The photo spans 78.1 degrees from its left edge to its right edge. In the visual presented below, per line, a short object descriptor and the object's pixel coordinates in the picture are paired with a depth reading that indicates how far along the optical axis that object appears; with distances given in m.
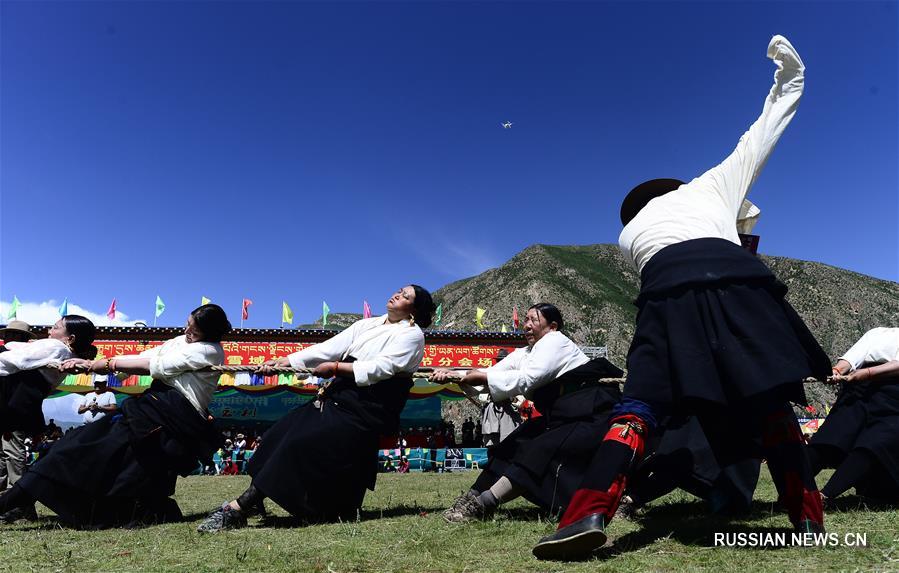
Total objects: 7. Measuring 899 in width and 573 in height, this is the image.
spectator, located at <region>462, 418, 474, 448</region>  20.90
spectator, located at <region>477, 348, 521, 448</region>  12.56
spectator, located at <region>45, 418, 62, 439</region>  16.09
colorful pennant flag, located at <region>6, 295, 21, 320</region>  23.08
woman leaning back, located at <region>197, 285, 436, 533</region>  3.74
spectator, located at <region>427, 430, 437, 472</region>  16.23
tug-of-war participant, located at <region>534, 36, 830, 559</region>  2.29
